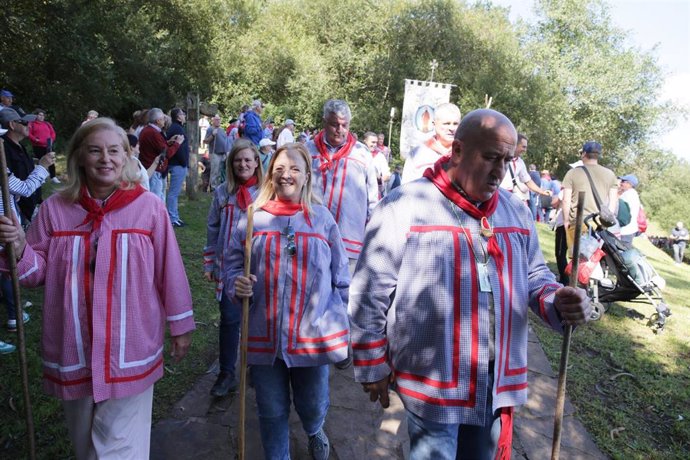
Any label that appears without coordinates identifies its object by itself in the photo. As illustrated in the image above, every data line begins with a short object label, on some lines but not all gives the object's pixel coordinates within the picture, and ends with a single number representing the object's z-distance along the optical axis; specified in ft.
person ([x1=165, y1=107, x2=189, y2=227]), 32.37
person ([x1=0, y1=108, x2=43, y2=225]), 18.42
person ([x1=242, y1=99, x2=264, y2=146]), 41.22
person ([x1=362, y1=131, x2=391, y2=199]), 27.19
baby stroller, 20.52
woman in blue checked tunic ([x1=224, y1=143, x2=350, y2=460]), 9.85
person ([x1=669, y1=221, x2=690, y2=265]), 87.92
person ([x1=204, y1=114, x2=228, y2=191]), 44.45
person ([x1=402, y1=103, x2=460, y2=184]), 14.51
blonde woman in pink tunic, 8.00
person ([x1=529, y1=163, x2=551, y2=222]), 60.25
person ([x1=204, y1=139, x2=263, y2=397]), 13.08
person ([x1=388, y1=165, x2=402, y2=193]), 30.69
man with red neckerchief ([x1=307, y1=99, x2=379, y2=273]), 15.52
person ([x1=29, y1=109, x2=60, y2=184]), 39.78
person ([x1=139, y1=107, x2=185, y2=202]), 29.32
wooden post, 39.70
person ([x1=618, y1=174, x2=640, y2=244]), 27.55
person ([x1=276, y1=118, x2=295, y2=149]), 50.21
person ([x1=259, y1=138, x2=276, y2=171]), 39.70
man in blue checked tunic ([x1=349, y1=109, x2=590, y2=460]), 7.27
